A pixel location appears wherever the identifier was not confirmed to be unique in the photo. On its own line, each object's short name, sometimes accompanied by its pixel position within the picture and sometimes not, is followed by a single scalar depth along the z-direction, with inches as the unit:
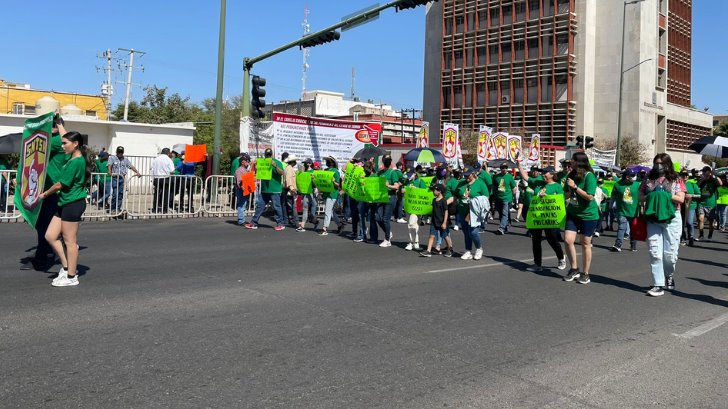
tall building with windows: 2204.7
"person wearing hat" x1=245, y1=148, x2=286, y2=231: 578.6
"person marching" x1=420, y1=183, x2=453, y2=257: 446.6
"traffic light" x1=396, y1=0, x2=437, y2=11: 636.1
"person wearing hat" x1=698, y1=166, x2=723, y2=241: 635.5
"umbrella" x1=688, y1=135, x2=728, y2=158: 642.8
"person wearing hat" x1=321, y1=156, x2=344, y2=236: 554.9
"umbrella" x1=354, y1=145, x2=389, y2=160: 748.6
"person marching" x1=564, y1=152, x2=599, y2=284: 347.7
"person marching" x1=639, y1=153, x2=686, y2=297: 315.6
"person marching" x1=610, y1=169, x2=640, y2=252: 520.1
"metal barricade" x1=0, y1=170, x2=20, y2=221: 556.8
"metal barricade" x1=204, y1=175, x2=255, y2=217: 692.1
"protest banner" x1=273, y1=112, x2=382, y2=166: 751.1
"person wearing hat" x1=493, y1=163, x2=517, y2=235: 654.5
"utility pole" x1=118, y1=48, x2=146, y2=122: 2101.9
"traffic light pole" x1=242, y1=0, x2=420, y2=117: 690.8
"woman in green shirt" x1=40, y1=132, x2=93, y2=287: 282.8
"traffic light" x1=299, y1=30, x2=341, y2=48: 746.8
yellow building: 2116.1
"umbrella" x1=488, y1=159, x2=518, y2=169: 867.2
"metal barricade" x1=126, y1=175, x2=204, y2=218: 639.1
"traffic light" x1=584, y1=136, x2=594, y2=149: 1314.0
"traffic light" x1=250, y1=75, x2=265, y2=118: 761.6
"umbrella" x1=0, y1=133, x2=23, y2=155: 644.1
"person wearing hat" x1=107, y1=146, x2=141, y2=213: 615.5
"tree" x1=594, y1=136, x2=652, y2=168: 1985.7
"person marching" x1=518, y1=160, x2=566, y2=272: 377.4
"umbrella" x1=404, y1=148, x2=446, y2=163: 871.7
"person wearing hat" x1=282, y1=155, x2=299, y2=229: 626.8
